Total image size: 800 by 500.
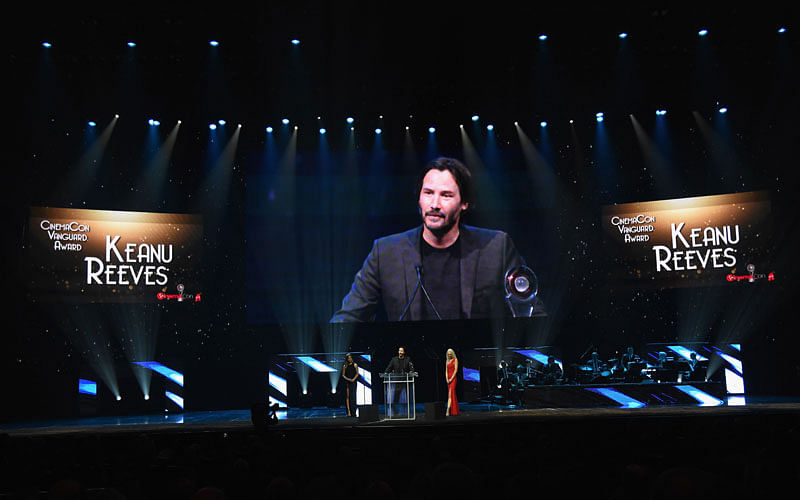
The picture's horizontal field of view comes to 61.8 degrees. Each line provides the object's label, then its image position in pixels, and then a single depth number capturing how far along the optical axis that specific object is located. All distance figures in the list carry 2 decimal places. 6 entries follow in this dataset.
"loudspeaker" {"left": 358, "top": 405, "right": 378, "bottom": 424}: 10.66
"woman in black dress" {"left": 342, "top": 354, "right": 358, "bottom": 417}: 13.45
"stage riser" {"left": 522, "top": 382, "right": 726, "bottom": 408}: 12.89
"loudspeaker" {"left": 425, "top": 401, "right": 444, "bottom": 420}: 10.55
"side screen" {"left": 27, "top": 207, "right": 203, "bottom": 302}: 14.87
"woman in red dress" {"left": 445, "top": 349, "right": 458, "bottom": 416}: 12.48
